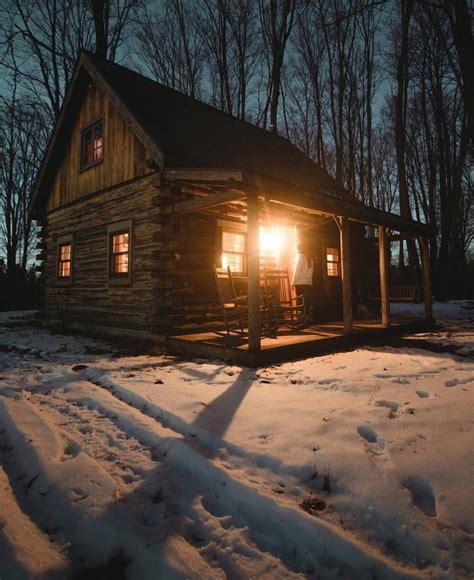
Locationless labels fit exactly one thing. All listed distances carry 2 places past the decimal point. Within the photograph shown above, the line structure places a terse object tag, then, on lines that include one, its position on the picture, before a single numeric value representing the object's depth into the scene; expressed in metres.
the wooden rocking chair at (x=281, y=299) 7.45
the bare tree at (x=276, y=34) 17.15
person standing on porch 7.95
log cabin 7.11
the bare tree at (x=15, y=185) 24.00
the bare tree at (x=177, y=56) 20.05
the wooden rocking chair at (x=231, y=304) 6.91
